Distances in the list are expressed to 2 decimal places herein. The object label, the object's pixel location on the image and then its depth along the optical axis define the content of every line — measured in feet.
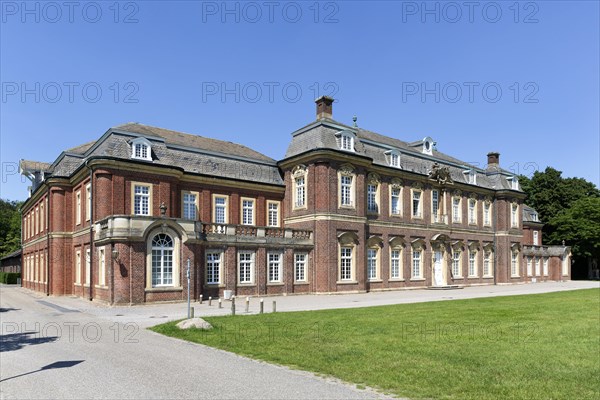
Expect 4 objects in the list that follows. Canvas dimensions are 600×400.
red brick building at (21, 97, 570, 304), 87.10
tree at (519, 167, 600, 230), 216.95
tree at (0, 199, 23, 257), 240.12
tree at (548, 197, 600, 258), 195.52
